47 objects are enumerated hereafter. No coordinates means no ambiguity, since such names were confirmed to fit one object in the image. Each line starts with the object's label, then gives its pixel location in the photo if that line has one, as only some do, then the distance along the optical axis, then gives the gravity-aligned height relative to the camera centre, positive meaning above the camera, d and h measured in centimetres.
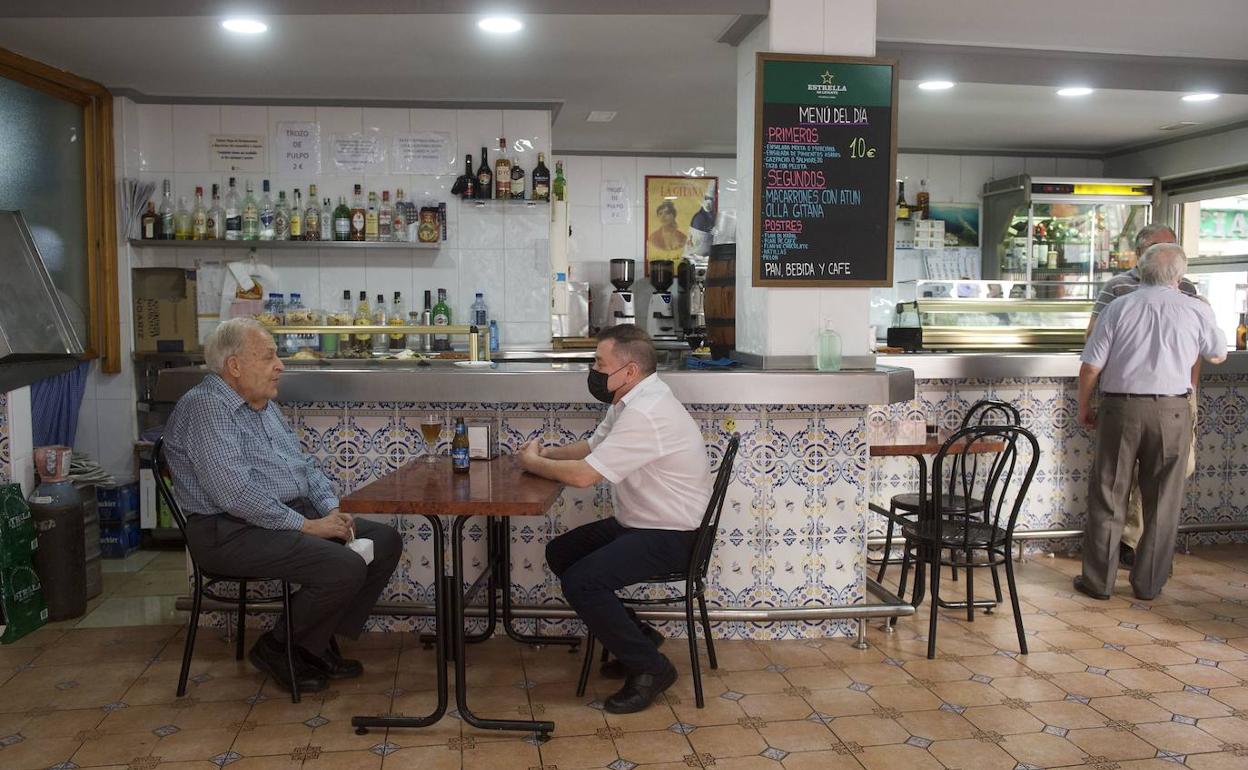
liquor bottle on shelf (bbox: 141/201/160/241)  597 +56
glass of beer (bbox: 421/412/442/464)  353 -38
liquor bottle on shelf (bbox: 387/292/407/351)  639 +5
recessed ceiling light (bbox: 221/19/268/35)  452 +134
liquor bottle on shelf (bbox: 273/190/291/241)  617 +60
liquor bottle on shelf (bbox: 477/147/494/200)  628 +87
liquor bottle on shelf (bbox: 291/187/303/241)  609 +59
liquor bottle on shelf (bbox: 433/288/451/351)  636 +4
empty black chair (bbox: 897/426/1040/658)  381 -84
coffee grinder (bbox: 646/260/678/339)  807 +13
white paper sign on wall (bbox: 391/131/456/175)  632 +105
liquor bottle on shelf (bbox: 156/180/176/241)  602 +60
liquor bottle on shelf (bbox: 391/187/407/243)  624 +62
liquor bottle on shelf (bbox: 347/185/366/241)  614 +60
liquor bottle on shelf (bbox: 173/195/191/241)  602 +57
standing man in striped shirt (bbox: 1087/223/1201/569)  496 +14
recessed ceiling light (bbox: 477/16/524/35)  448 +134
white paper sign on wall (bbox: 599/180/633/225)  831 +98
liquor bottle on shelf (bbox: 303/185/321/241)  611 +60
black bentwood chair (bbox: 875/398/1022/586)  437 -79
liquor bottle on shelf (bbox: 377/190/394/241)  623 +61
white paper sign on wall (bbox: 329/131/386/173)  627 +106
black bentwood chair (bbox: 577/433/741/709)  334 -85
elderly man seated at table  330 -60
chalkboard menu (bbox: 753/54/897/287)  407 +61
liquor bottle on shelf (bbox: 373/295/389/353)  636 +1
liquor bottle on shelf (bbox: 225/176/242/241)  605 +63
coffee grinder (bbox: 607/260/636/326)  785 +21
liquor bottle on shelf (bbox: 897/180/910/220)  821 +97
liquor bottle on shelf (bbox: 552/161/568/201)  721 +97
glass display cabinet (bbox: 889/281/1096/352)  550 -1
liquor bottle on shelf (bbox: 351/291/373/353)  612 +0
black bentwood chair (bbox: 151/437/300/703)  340 -97
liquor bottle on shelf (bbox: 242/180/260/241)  605 +59
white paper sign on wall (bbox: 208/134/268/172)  619 +104
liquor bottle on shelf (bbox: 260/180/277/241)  607 +62
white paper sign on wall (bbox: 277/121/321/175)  623 +107
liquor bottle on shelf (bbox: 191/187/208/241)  603 +58
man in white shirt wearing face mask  323 -57
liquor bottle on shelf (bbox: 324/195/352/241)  610 +59
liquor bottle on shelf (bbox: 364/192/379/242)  618 +59
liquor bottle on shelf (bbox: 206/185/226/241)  608 +60
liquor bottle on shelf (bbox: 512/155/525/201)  631 +86
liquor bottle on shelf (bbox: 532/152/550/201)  636 +90
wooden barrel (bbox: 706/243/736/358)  444 +10
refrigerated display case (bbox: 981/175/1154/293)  793 +71
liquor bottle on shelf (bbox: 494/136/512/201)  627 +89
